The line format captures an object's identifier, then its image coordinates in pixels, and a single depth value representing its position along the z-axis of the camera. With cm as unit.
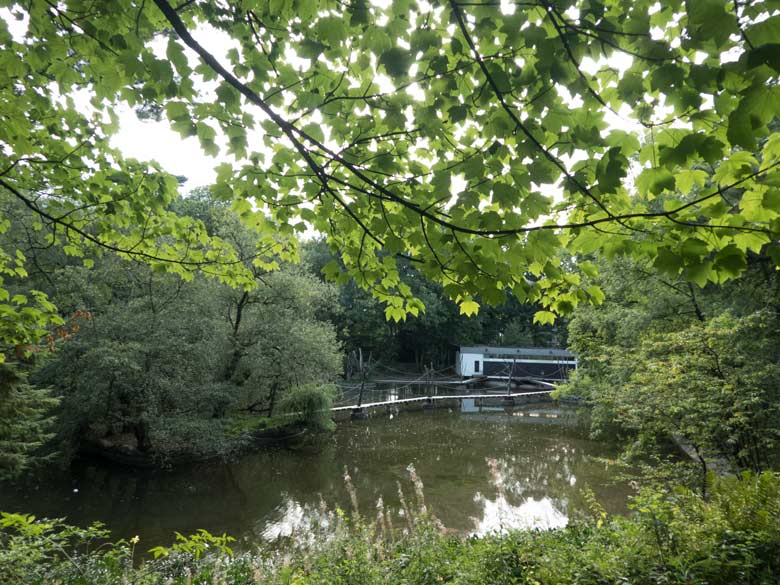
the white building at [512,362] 2502
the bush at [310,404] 1282
